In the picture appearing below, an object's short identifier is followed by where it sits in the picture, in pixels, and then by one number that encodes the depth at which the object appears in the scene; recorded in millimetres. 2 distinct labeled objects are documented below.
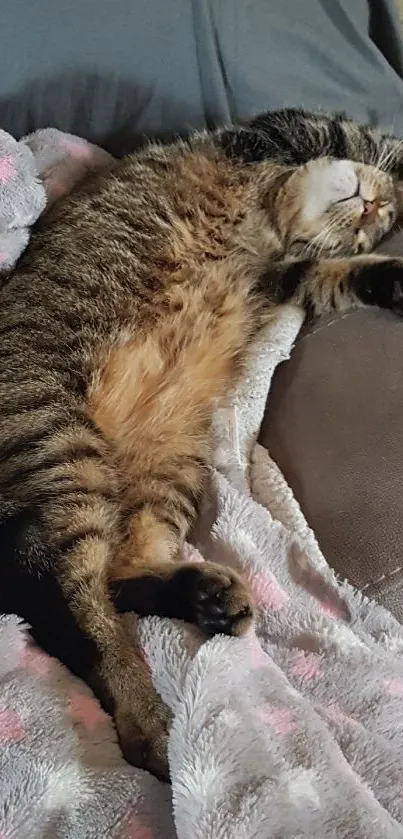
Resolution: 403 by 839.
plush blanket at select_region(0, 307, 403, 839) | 853
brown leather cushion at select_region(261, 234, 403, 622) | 1135
